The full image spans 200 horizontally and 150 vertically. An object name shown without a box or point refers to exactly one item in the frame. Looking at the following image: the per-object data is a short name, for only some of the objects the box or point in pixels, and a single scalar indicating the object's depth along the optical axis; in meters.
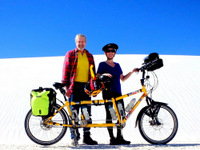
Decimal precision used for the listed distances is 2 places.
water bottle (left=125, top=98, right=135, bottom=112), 4.45
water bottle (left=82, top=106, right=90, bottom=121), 4.43
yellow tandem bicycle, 4.44
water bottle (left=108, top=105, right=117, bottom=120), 4.38
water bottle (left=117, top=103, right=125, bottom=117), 4.42
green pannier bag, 4.34
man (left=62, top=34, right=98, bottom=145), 4.67
